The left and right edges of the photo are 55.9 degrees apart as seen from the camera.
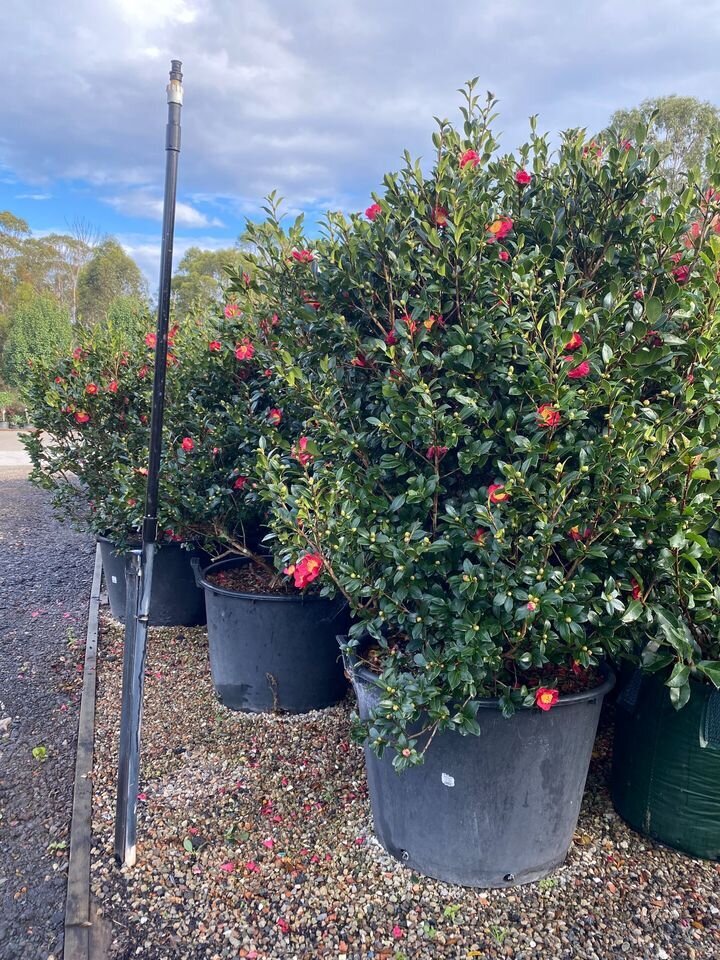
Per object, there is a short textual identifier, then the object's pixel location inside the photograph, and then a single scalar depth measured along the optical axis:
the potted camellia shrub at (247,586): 3.25
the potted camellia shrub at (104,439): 4.33
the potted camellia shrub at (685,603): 1.78
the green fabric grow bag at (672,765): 2.17
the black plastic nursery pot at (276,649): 3.25
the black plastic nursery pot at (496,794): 2.06
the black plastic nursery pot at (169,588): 4.45
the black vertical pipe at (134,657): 2.19
